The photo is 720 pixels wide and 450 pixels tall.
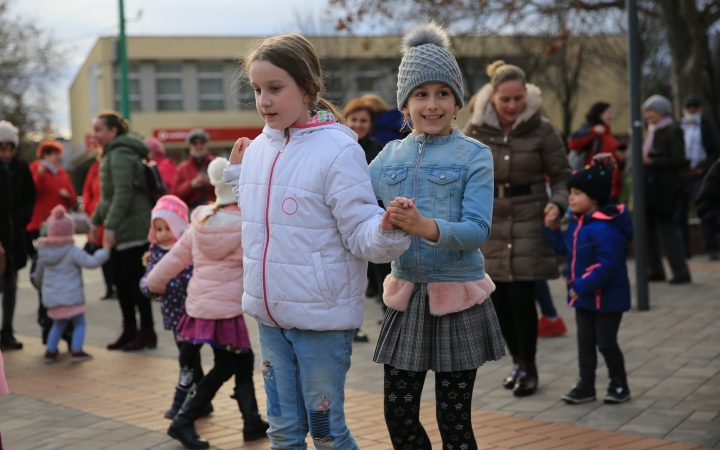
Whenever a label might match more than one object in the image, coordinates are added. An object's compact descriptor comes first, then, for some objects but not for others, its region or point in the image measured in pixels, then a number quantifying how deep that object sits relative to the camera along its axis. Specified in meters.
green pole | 20.27
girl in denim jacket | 3.49
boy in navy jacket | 5.33
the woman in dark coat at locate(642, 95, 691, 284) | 10.30
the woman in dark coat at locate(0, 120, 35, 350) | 8.22
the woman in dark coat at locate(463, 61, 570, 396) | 5.66
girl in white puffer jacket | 3.26
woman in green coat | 8.06
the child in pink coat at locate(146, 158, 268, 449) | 4.87
